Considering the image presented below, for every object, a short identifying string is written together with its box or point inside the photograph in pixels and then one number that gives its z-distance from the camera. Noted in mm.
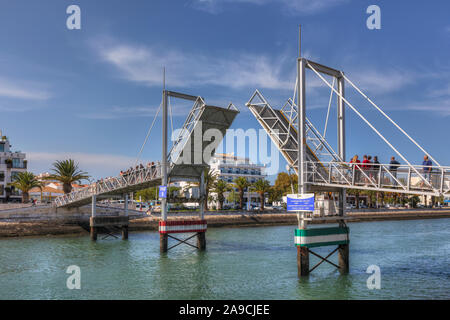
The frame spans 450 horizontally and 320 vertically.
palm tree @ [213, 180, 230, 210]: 90562
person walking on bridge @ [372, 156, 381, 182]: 22984
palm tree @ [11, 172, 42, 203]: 67250
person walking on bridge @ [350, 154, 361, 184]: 24016
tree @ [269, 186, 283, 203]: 107900
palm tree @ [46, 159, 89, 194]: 62719
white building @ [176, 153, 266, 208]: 152000
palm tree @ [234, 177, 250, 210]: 92494
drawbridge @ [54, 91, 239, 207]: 35000
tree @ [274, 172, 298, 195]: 122812
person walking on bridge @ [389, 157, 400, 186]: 22227
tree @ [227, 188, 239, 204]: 118812
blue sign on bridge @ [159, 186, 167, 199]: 36656
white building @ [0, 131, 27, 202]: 80312
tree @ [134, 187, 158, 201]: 117875
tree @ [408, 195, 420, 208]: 137875
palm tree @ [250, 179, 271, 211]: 92062
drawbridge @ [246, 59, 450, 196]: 20719
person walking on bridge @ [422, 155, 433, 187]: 20734
